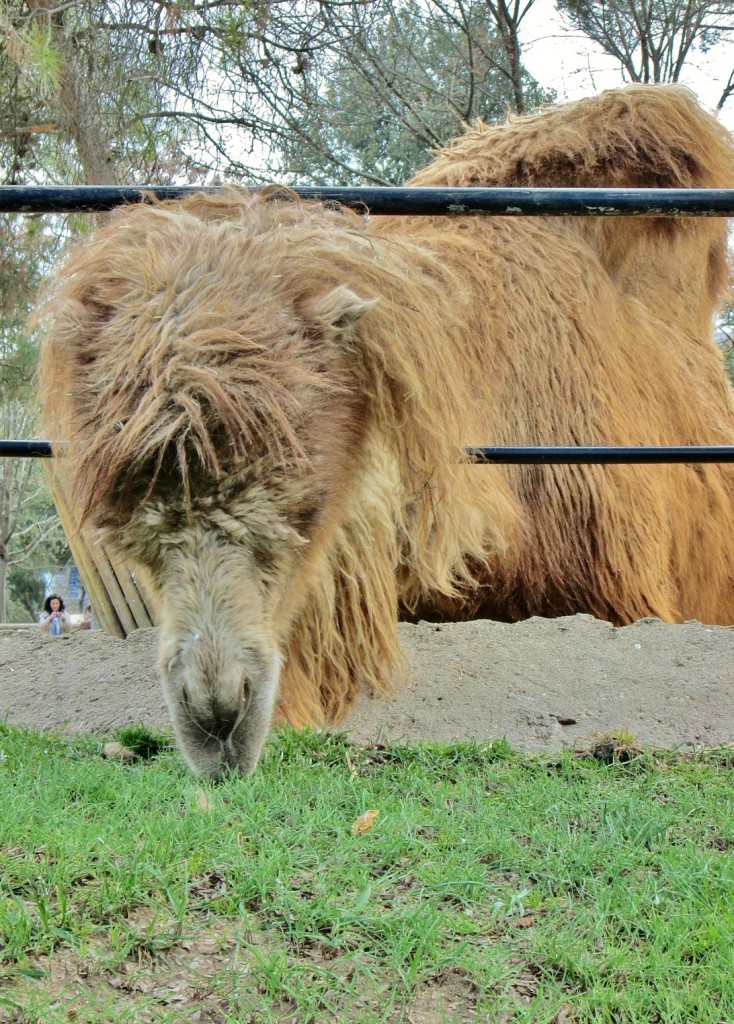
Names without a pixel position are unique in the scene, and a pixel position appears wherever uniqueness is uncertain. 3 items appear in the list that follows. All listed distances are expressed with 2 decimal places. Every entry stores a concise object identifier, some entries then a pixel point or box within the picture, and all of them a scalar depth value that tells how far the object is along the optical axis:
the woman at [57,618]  12.04
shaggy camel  2.57
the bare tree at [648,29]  11.16
